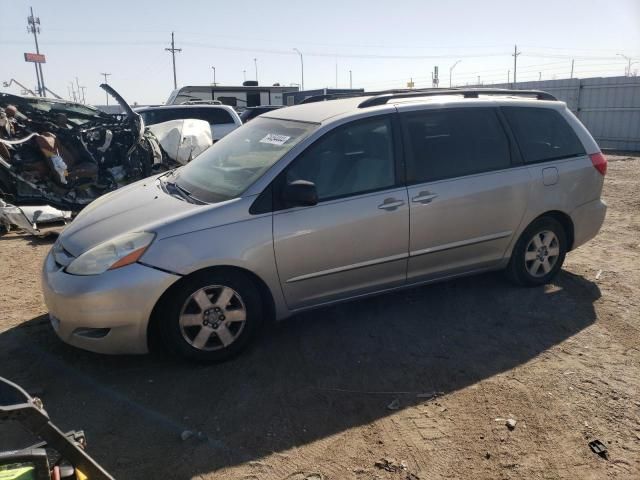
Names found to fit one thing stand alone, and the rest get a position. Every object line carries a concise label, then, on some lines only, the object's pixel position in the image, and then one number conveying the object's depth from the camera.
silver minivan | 3.31
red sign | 54.12
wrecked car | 7.97
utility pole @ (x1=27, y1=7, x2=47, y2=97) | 60.86
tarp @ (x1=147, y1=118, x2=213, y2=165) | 9.39
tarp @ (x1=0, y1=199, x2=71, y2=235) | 7.02
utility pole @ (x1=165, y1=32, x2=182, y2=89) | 61.39
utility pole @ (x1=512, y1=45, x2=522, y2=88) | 55.40
